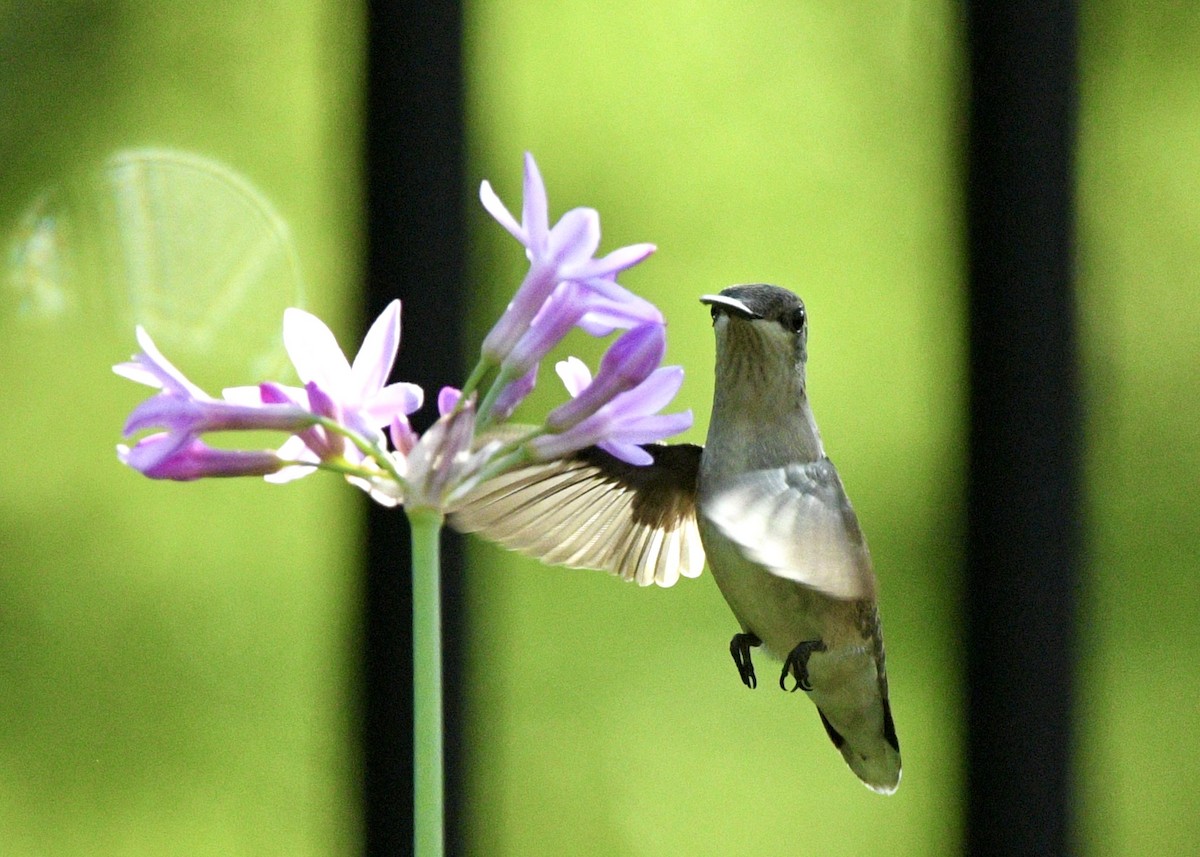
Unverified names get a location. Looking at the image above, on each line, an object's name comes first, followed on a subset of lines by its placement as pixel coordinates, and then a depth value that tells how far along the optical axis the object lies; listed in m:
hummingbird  2.54
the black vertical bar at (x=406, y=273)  4.23
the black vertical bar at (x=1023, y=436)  4.59
